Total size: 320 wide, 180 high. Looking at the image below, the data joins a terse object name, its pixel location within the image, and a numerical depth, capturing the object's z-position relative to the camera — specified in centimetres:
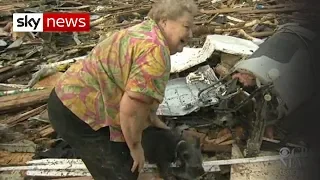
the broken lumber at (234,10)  945
